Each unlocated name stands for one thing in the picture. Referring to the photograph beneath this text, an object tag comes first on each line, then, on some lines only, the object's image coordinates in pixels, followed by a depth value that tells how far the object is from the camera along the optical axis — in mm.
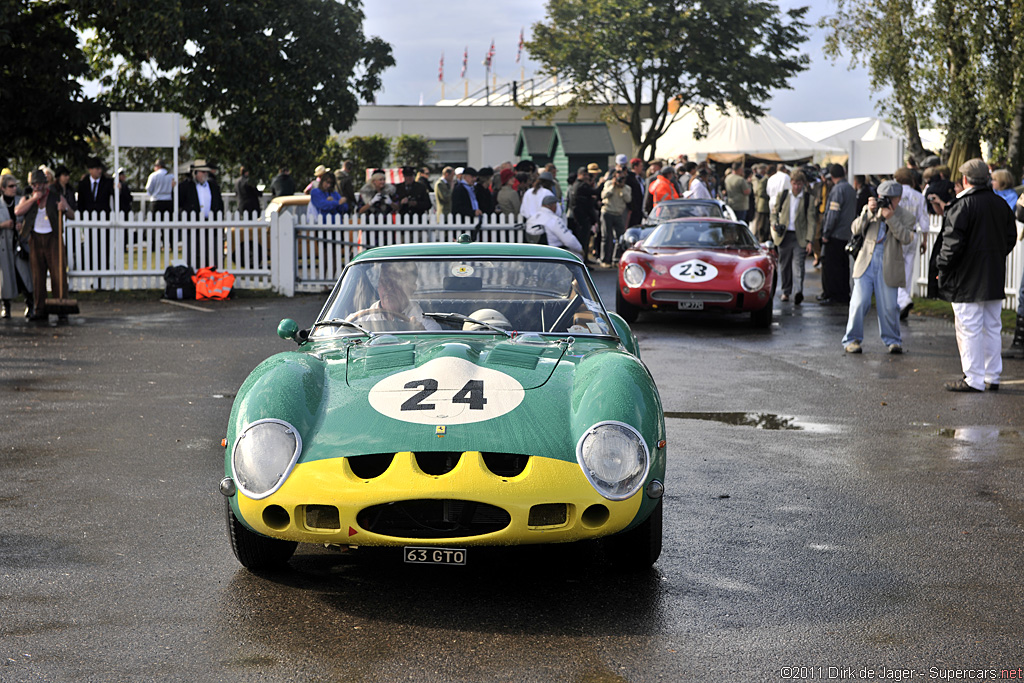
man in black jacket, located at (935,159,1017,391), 9500
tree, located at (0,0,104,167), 22578
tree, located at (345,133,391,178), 50188
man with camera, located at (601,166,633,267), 21719
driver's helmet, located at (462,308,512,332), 5766
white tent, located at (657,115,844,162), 42531
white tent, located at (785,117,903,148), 42750
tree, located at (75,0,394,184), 24016
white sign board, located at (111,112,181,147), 18766
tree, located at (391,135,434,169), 54531
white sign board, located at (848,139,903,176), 21719
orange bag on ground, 16875
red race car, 13578
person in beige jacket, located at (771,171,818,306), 16452
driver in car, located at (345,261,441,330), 5844
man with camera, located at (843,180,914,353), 11359
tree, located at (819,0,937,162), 22953
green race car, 4293
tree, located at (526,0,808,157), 42906
